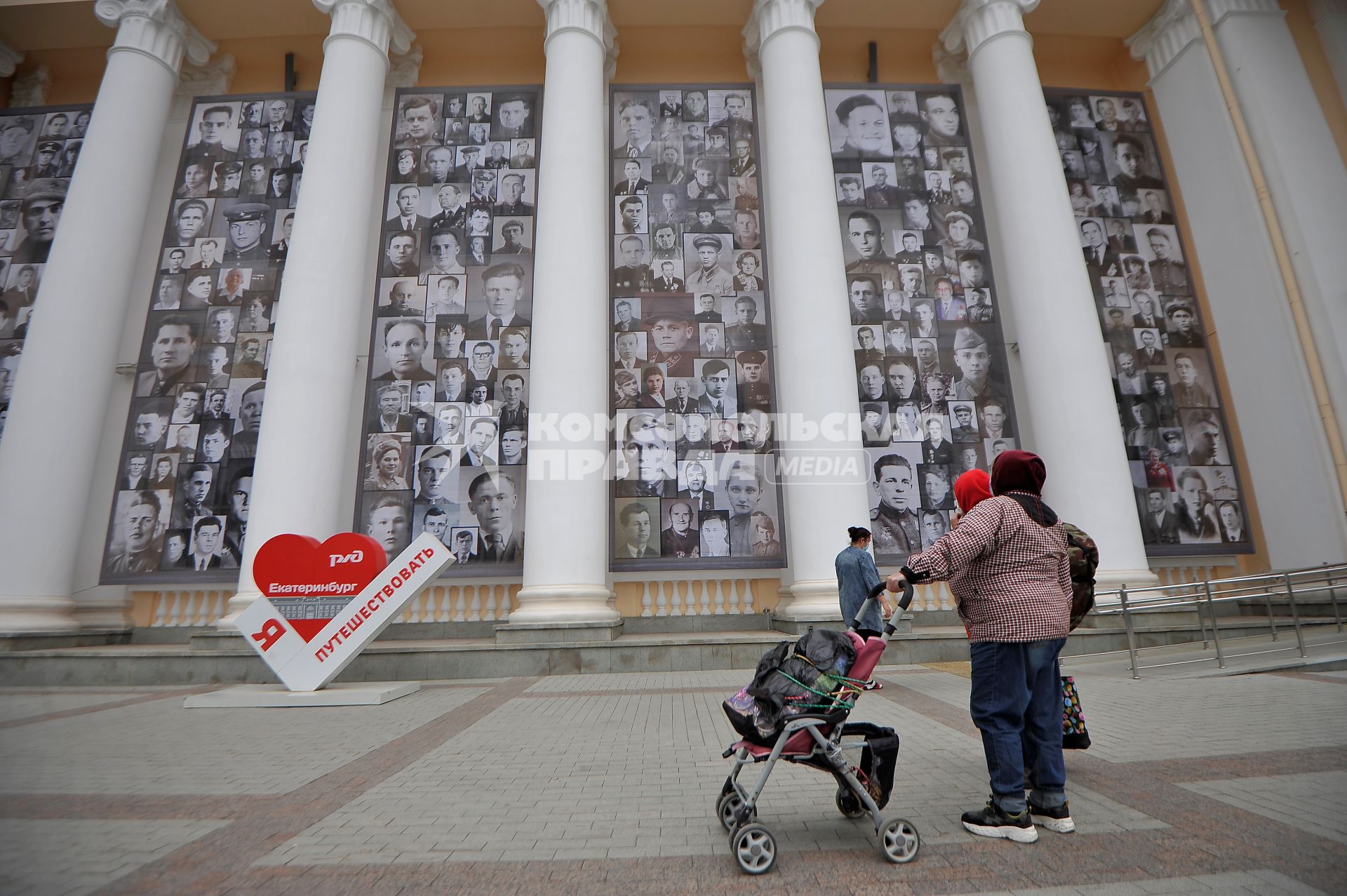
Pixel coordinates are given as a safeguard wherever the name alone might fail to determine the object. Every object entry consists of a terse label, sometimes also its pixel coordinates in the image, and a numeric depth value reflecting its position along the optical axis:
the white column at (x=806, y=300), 9.46
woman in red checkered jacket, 2.80
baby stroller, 2.48
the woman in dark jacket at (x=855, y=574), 6.44
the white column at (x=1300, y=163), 10.02
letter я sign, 7.01
